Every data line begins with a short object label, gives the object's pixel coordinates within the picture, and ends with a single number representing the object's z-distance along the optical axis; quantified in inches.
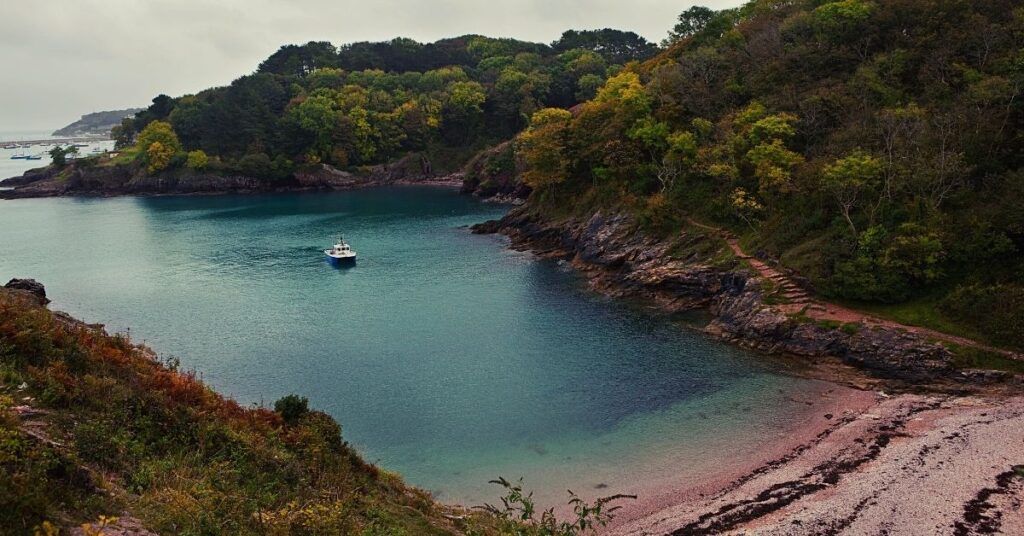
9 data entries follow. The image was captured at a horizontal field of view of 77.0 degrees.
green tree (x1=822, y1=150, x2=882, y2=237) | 2246.6
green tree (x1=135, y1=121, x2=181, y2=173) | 6717.5
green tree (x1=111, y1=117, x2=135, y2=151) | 7734.7
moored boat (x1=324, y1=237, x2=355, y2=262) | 3526.1
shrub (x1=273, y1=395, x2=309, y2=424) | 1228.5
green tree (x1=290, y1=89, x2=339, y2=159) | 6776.6
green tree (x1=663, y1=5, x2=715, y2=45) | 4591.5
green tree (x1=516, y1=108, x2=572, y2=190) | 3809.1
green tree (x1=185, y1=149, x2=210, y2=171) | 6648.6
